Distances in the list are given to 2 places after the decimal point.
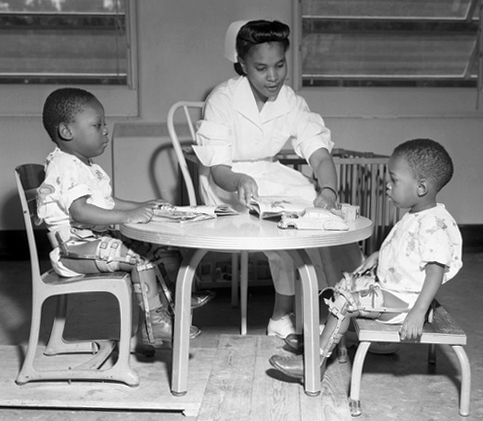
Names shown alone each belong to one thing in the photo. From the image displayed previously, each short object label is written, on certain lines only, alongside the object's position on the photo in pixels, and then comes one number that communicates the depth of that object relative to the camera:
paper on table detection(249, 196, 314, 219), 2.32
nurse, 2.79
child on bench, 2.32
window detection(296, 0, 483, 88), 4.73
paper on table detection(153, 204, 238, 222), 2.31
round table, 2.02
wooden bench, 2.27
